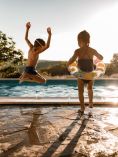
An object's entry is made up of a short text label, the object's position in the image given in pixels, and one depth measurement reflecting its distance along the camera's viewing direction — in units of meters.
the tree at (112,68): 30.72
